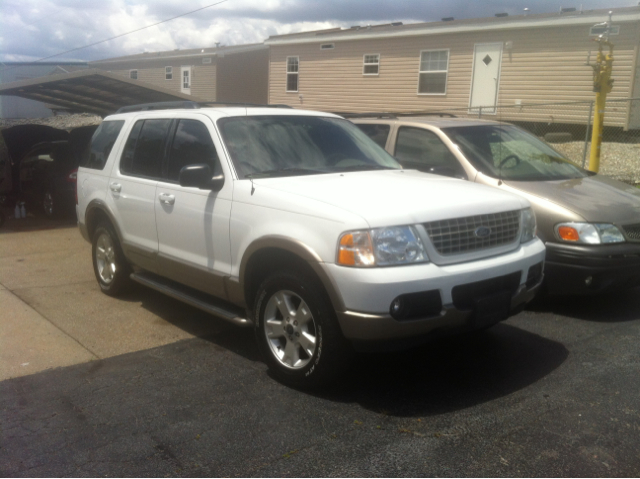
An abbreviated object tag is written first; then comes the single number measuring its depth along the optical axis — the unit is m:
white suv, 3.89
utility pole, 11.71
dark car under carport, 11.73
